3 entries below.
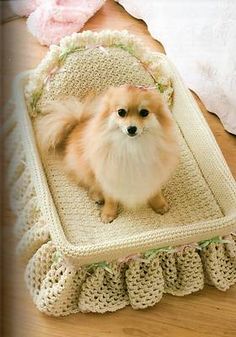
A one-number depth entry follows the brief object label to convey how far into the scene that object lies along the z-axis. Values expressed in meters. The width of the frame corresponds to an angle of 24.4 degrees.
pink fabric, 1.46
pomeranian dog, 1.03
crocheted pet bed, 1.16
